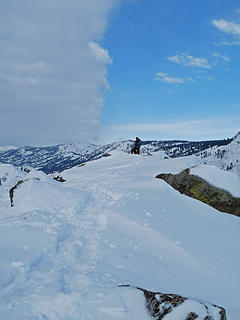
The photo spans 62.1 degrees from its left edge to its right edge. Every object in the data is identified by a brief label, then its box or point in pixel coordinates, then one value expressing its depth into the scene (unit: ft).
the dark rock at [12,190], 42.34
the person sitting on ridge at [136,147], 88.94
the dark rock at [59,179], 62.55
